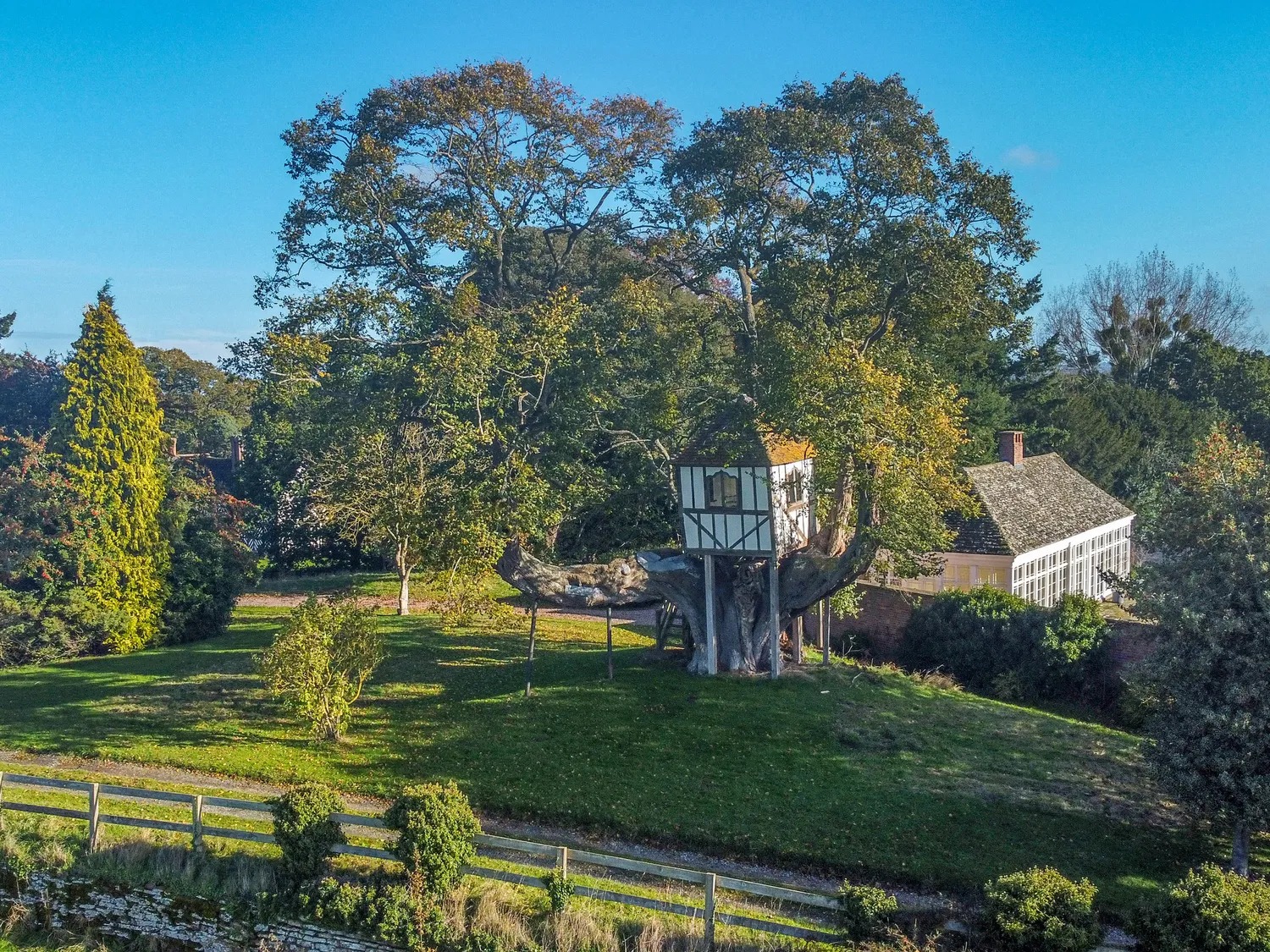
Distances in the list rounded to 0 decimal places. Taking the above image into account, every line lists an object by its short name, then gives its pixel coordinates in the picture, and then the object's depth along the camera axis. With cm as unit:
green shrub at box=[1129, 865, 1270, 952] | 1038
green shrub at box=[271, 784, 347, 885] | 1292
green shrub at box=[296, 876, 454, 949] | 1217
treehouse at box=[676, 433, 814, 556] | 2117
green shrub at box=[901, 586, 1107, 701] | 2386
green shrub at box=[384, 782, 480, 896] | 1239
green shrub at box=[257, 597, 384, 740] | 1869
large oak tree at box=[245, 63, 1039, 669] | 2034
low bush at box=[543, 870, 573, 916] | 1237
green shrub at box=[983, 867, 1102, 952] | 1083
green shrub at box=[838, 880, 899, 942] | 1127
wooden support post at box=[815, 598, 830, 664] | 2342
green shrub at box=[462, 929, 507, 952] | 1191
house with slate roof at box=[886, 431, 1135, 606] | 3042
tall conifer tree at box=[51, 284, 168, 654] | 2806
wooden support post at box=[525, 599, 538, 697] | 2058
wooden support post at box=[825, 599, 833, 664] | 2349
